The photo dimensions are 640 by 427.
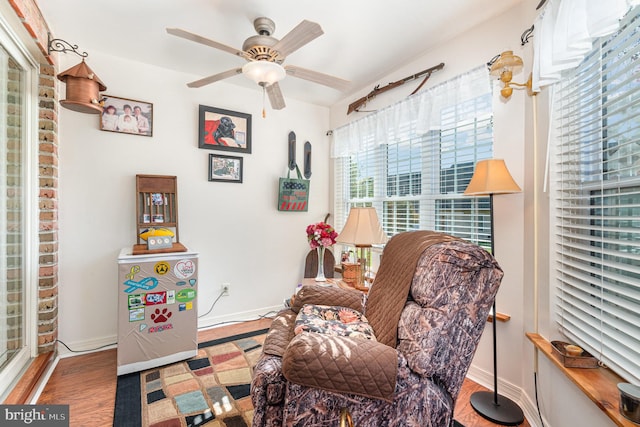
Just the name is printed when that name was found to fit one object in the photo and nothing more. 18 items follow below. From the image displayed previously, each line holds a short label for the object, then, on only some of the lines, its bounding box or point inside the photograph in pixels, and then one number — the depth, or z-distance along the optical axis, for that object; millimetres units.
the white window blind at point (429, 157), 2080
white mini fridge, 2064
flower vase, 2453
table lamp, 2074
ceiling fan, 1566
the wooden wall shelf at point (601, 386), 992
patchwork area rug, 1665
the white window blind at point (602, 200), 1074
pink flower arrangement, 2436
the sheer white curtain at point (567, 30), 999
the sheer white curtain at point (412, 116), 2049
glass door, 1721
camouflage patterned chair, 1056
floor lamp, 1655
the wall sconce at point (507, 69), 1611
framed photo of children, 2482
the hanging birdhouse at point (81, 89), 1925
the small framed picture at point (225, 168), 2947
